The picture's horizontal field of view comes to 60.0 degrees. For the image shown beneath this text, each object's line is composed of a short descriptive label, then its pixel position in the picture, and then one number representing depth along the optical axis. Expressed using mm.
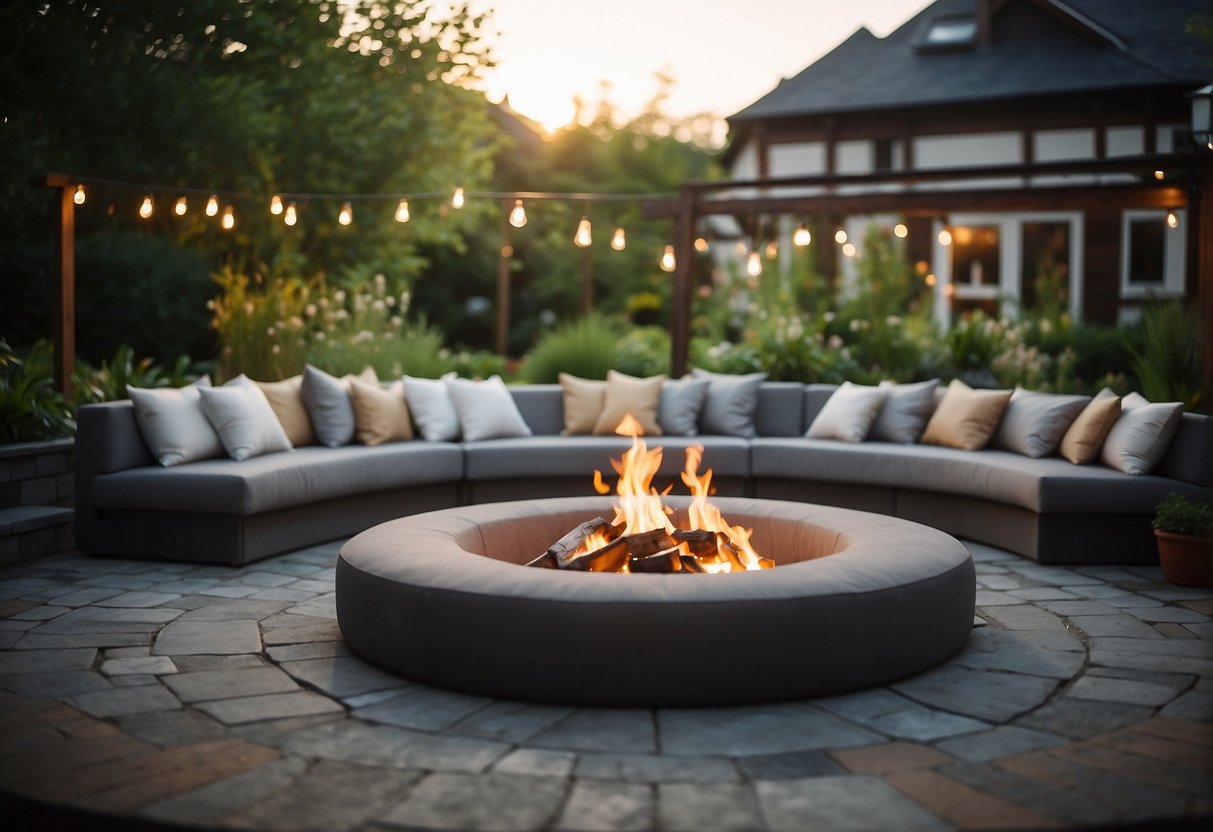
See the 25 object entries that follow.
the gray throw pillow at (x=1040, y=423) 5660
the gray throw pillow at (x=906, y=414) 6457
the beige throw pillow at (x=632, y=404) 6852
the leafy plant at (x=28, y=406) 5812
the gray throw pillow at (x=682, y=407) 6902
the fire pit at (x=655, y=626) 3074
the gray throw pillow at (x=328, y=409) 6258
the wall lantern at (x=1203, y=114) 5438
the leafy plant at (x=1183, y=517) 4602
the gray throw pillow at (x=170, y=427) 5355
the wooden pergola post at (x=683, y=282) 8602
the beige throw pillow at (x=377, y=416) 6344
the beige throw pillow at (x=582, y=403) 6954
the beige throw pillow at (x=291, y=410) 6172
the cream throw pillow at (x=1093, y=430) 5406
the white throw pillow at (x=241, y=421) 5559
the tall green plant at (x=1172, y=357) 6496
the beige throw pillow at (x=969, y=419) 6035
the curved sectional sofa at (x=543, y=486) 5090
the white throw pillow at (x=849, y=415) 6527
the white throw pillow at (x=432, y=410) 6547
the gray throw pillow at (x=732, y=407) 6922
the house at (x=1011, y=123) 13133
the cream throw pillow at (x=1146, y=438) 5152
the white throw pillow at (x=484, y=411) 6641
